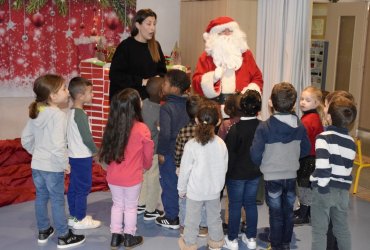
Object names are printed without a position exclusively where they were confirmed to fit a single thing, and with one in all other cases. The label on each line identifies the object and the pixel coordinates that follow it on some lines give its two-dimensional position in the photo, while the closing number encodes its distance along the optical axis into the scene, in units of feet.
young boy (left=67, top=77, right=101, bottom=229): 11.18
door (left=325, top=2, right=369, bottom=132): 24.43
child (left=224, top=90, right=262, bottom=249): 10.31
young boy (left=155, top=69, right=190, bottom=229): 11.18
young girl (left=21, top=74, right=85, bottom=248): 10.41
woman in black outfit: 13.21
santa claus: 13.75
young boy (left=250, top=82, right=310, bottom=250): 9.98
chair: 15.37
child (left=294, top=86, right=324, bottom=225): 11.76
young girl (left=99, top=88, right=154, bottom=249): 10.34
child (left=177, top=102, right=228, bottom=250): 9.93
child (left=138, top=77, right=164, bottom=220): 11.72
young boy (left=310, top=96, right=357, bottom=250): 9.09
